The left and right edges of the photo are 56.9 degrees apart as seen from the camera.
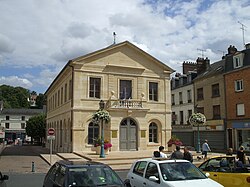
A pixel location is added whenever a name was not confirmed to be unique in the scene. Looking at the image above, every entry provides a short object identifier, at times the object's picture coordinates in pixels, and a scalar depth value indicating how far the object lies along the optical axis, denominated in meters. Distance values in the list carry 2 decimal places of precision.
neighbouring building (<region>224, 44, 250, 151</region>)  22.67
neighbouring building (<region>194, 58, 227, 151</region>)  25.28
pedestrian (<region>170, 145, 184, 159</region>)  8.46
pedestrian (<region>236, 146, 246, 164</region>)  8.88
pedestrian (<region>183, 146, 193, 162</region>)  9.16
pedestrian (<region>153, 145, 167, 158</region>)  8.73
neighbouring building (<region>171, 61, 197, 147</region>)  30.16
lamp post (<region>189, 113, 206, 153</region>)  20.27
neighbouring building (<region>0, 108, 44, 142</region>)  60.31
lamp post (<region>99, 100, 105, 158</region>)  16.52
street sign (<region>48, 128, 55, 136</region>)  14.98
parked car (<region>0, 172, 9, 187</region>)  6.21
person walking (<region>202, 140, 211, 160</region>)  16.89
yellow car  6.44
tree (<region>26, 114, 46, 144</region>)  41.44
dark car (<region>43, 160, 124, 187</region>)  5.12
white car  5.50
